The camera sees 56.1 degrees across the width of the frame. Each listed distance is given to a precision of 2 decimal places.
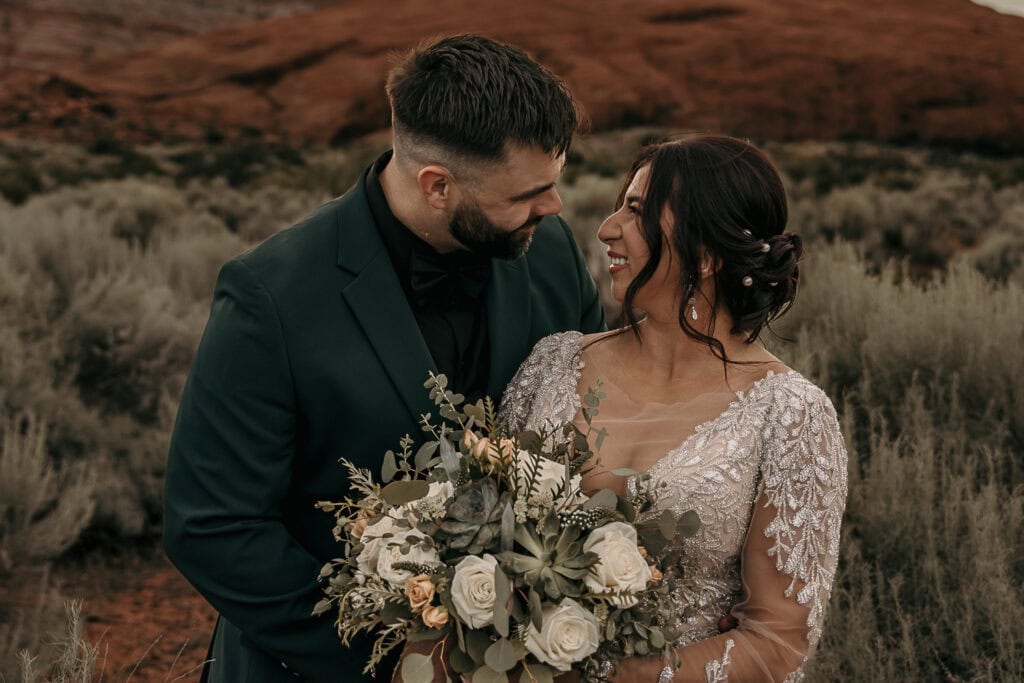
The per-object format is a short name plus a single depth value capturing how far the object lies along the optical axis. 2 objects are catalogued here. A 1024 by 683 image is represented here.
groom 2.44
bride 2.37
